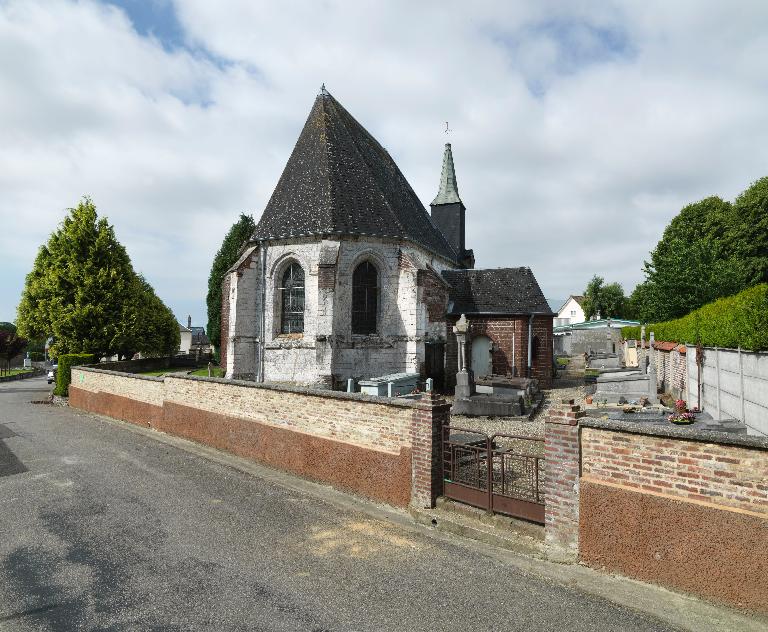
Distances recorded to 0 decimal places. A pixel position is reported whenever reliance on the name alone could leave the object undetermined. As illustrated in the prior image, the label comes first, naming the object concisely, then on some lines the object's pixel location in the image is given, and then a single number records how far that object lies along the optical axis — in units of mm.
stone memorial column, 15430
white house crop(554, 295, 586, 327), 90750
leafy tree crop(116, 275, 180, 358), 26438
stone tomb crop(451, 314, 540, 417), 14156
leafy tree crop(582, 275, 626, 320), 69250
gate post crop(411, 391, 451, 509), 6746
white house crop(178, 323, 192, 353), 71281
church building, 16359
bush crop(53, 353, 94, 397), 21734
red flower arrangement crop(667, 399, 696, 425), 9266
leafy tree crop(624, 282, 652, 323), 33041
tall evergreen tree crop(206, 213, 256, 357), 30688
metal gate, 5988
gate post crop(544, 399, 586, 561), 5391
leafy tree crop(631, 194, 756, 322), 26969
